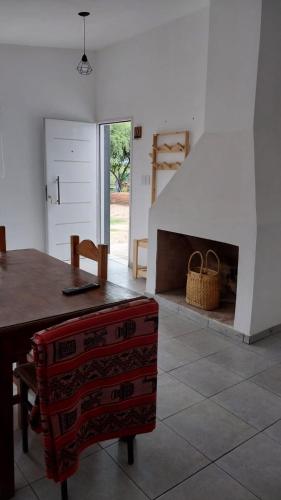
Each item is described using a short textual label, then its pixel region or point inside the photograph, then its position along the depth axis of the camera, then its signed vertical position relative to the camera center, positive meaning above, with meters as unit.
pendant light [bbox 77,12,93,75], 3.74 +1.25
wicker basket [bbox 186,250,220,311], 3.52 -0.94
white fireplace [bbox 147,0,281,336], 2.89 +0.21
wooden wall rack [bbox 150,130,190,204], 4.18 +0.31
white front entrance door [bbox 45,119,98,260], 5.21 -0.05
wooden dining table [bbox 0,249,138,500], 1.49 -0.51
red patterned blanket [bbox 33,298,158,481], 1.29 -0.69
